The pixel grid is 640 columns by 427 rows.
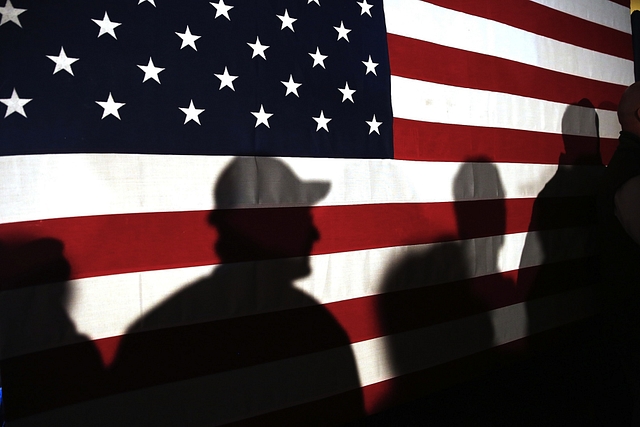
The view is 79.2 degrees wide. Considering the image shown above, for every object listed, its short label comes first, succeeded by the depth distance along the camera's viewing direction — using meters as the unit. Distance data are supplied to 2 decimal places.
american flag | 0.89
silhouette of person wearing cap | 1.00
